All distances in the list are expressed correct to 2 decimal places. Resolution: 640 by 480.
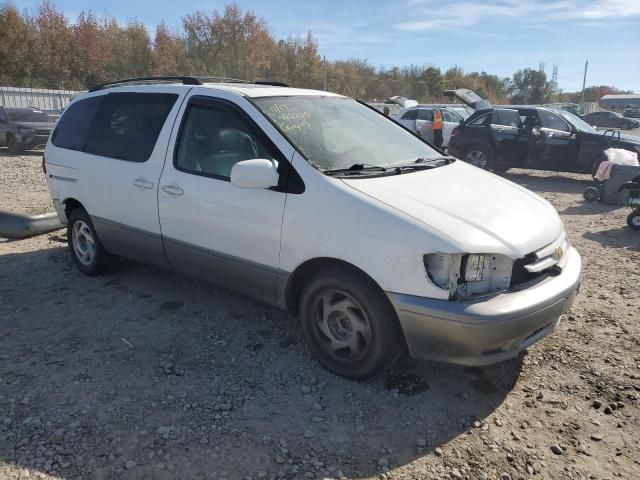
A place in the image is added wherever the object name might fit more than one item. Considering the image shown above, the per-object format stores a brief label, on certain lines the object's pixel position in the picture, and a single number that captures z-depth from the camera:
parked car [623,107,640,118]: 50.50
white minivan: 2.80
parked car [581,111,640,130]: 40.51
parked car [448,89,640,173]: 10.91
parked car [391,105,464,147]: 15.59
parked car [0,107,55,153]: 15.92
